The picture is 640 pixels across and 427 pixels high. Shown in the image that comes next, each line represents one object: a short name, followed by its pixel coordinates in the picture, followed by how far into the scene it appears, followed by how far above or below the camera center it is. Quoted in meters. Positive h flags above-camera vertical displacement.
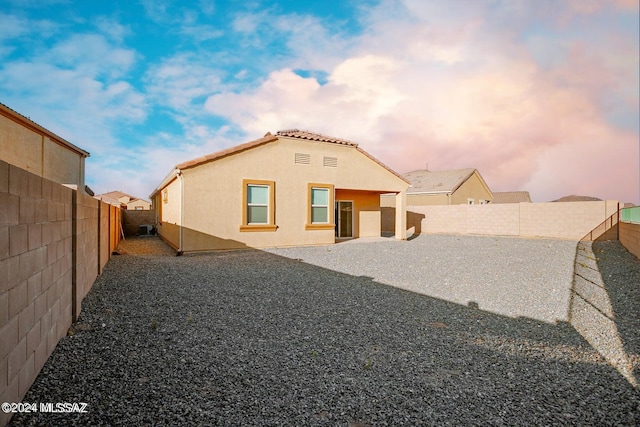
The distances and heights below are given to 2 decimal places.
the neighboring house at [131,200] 52.27 +1.83
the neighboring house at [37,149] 13.06 +3.04
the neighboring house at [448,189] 30.61 +2.49
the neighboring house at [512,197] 45.39 +2.50
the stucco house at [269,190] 12.45 +1.00
